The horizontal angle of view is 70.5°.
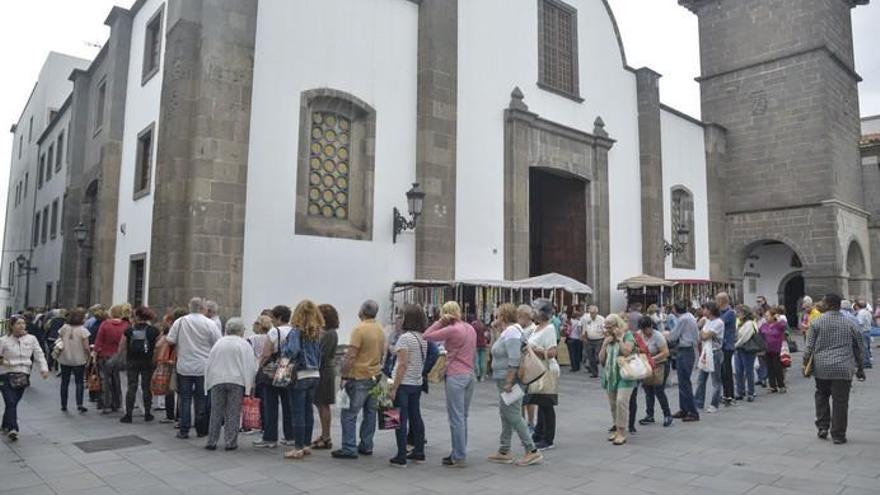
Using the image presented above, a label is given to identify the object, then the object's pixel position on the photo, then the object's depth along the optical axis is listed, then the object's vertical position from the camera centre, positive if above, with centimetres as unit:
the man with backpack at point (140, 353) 844 -63
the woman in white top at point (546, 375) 683 -72
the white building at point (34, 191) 2439 +530
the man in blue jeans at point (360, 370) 656 -66
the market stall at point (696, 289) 1961 +69
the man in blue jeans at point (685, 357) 880 -66
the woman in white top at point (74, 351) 899 -64
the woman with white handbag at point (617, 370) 745 -74
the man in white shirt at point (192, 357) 767 -62
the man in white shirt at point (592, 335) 1399 -56
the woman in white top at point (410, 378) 634 -71
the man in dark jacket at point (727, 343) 972 -51
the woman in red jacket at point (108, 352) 912 -67
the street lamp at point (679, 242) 2169 +244
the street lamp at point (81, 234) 1655 +192
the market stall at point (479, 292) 1393 +41
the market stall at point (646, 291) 1878 +60
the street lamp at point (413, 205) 1371 +227
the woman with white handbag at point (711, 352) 928 -62
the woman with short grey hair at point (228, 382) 689 -82
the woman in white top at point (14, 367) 743 -74
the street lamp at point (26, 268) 2526 +154
